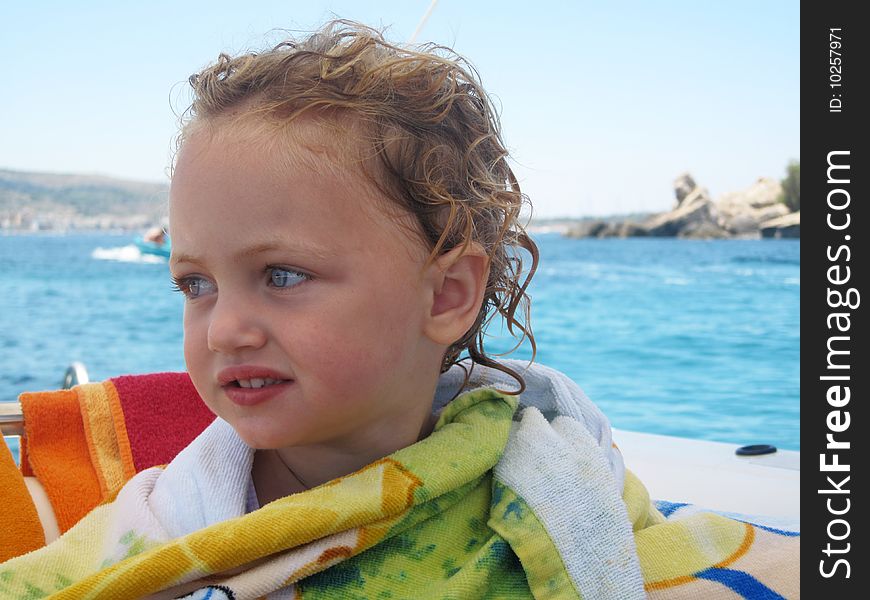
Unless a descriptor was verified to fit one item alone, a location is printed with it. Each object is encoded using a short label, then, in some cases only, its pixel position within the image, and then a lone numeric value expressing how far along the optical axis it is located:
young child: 0.79
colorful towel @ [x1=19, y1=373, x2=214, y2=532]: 1.19
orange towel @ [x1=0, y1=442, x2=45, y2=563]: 1.05
